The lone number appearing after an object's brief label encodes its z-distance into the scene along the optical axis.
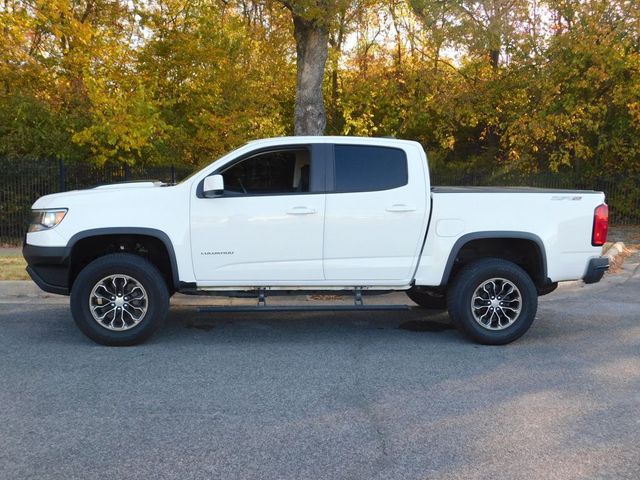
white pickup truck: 6.22
